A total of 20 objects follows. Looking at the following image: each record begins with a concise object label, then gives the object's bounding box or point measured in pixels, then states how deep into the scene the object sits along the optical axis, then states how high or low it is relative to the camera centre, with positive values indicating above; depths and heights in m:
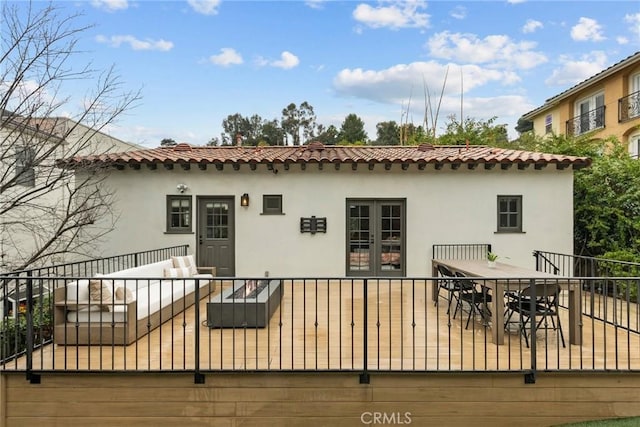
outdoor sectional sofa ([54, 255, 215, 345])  4.39 -1.19
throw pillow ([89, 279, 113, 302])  4.51 -0.92
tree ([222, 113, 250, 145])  37.72 +9.45
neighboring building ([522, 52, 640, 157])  13.80 +4.86
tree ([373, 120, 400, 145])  31.85 +7.64
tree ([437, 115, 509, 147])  18.56 +4.44
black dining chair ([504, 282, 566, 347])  3.82 -1.03
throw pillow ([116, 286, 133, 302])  4.60 -0.96
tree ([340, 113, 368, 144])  32.34 +7.90
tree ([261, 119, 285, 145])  34.36 +8.12
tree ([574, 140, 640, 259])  8.03 +0.28
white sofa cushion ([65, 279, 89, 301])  4.50 -0.92
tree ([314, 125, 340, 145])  32.62 +7.65
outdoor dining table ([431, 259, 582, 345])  4.28 -1.03
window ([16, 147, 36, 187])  5.84 +0.88
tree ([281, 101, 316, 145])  35.75 +9.61
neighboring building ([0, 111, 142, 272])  5.91 +1.17
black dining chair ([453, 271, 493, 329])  4.79 -1.13
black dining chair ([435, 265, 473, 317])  5.70 -1.01
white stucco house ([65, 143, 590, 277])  8.63 +0.14
